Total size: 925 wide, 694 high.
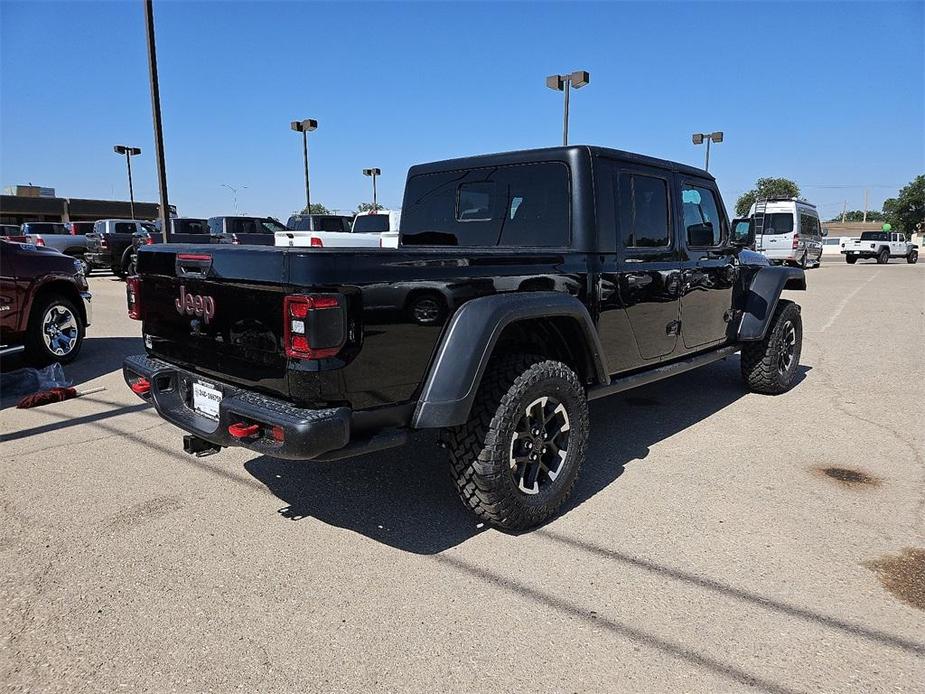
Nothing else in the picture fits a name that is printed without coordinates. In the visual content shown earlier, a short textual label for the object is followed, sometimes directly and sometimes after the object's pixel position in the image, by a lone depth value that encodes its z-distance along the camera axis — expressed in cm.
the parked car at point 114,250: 1823
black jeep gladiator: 262
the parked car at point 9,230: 3048
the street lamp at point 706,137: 3269
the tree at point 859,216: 13225
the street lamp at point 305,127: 2809
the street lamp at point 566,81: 1709
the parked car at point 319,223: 2016
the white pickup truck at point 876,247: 3100
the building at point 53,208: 5622
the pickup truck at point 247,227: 1940
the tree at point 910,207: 6806
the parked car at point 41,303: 640
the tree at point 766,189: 7388
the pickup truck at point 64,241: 2080
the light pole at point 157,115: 1335
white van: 2211
